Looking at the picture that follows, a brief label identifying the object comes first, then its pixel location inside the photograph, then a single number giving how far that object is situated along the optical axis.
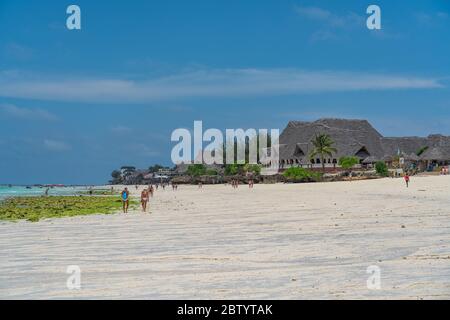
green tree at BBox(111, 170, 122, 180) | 193.38
